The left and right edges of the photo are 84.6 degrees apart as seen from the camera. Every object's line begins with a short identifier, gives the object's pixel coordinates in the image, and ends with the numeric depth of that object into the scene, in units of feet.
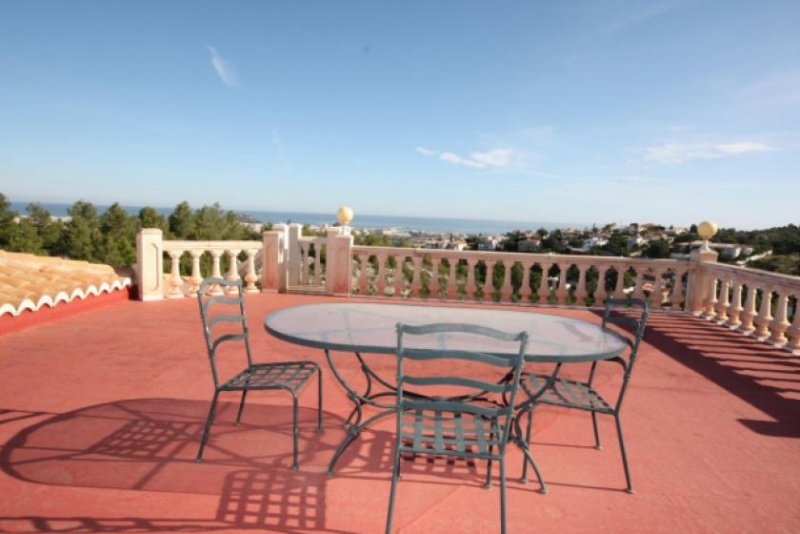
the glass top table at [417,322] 6.87
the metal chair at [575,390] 7.21
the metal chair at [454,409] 5.38
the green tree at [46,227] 102.42
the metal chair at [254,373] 7.47
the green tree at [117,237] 92.79
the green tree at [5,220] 89.80
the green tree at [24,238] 89.76
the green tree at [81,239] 95.04
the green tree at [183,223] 96.94
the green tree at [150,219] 90.30
